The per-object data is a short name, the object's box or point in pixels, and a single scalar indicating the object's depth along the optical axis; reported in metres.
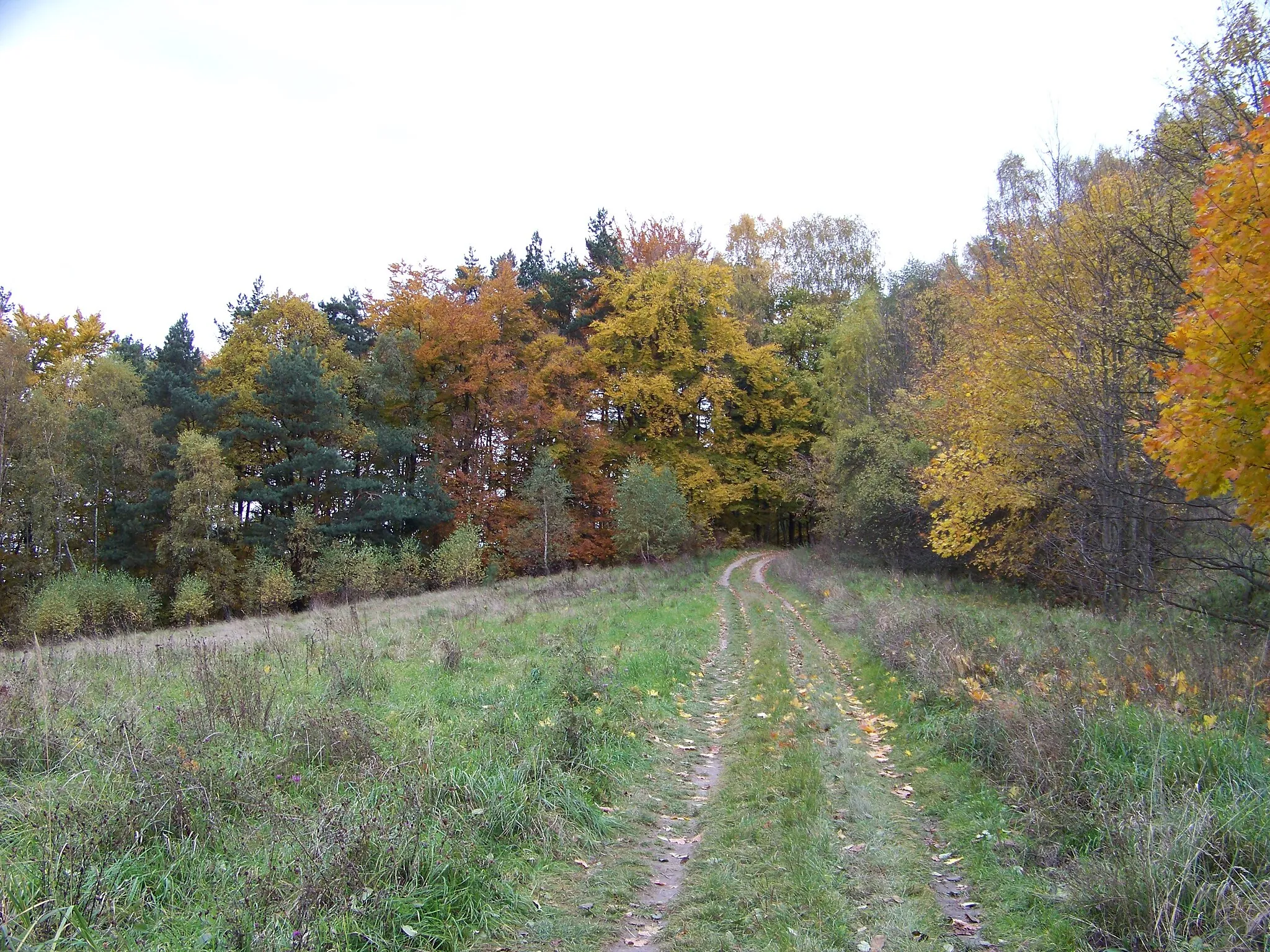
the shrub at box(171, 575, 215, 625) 29.00
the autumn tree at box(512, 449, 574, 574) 30.44
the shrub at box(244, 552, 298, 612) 30.36
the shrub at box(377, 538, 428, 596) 30.50
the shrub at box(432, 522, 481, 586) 29.56
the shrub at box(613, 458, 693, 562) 27.92
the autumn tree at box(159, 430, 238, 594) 29.83
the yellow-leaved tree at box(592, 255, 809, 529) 35.09
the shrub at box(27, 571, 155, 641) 25.03
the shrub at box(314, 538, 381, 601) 29.42
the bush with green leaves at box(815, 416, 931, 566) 23.44
